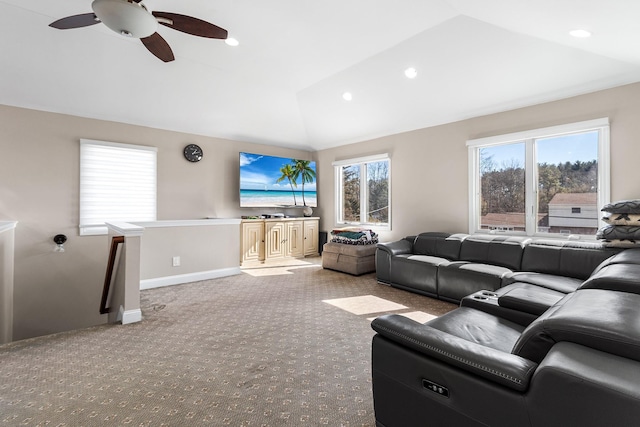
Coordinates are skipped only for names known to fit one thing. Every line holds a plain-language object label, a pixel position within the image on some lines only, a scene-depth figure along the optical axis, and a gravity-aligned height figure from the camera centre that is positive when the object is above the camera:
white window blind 4.57 +0.49
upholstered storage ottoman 5.18 -0.78
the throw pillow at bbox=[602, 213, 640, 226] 2.87 -0.05
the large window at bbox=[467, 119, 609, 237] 3.70 +0.46
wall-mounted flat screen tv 6.18 +0.71
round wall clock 5.54 +1.14
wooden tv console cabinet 6.01 -0.53
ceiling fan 2.03 +1.57
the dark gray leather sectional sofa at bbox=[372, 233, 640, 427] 0.89 -0.57
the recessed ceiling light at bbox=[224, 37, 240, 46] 3.72 +2.15
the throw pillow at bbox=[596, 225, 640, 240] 2.88 -0.18
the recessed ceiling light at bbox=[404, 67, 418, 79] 4.19 +1.98
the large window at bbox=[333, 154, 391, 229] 6.07 +0.49
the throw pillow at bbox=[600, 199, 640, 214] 2.88 +0.07
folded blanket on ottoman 5.52 -0.42
